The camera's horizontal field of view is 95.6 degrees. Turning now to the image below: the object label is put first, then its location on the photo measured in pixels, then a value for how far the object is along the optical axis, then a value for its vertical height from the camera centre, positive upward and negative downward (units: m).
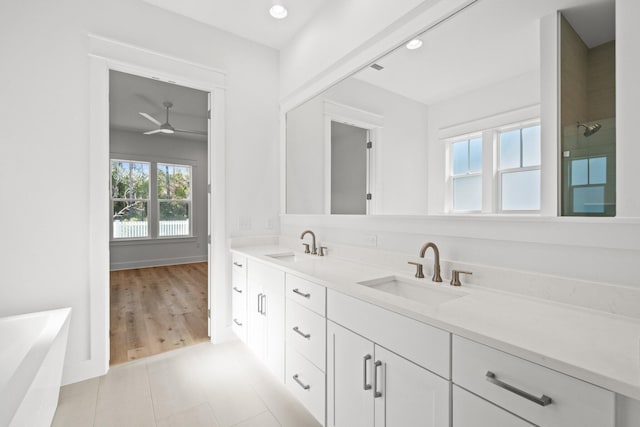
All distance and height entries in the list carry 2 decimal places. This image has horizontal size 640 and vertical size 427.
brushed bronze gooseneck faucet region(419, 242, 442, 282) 1.49 -0.23
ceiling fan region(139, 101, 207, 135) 4.53 +1.34
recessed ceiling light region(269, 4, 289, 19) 2.35 +1.66
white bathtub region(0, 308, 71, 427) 1.10 -0.72
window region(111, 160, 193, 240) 5.93 +0.27
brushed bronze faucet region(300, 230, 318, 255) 2.39 -0.28
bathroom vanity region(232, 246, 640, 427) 0.72 -0.46
